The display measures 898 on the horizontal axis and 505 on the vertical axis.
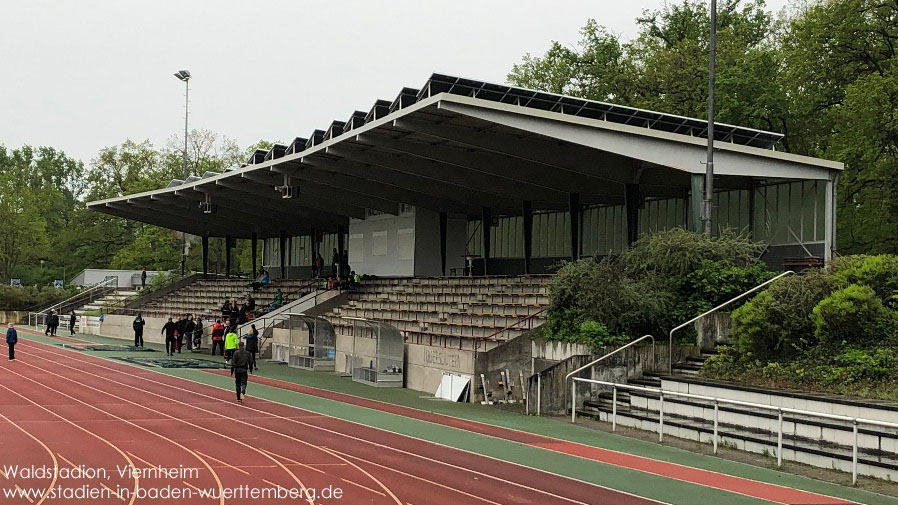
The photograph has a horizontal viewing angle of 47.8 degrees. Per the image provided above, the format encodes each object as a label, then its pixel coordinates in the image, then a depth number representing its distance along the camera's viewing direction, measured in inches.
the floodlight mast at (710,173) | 1085.8
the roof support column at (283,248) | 2699.3
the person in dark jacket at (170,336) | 1666.7
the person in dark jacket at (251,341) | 1257.7
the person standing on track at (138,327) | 1939.0
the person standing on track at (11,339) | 1427.2
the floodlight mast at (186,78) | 2780.5
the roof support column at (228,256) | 2765.7
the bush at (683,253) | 1037.8
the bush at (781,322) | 840.9
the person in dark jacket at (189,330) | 1770.4
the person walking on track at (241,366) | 956.0
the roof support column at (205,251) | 2759.8
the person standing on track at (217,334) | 1649.9
